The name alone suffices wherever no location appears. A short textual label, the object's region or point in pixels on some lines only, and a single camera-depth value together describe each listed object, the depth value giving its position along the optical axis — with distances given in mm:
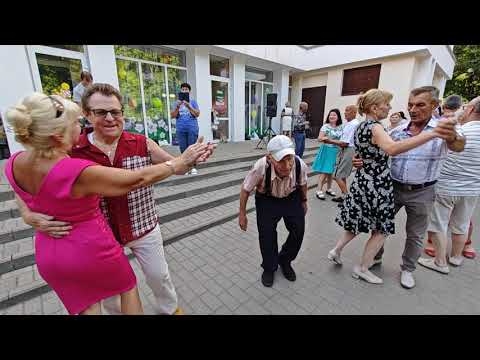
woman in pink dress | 1036
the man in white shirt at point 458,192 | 2396
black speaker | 8383
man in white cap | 2078
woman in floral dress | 2070
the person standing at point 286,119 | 7938
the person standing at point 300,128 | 6133
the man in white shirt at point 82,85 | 4234
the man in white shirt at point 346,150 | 4211
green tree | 16766
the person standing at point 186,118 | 4812
